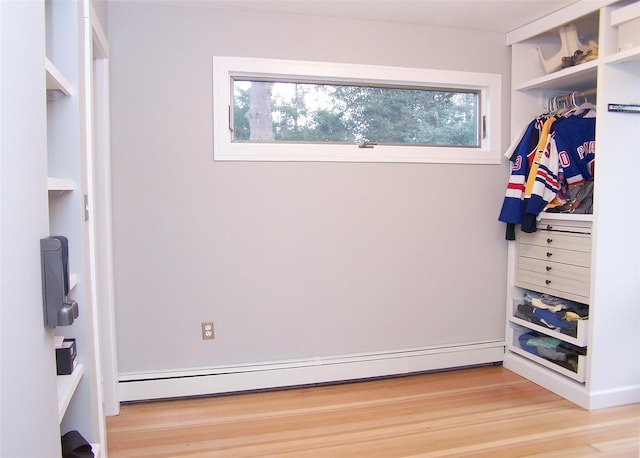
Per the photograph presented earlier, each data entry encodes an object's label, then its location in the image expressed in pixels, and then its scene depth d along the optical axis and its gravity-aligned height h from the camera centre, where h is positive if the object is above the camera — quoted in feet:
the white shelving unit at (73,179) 4.77 +0.27
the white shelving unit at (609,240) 7.80 -0.72
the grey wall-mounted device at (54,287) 2.97 -0.59
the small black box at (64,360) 4.78 -1.74
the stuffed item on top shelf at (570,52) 8.43 +3.01
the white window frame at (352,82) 8.43 +2.04
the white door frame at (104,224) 7.47 -0.39
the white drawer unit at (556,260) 8.27 -1.22
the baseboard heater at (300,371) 8.36 -3.52
